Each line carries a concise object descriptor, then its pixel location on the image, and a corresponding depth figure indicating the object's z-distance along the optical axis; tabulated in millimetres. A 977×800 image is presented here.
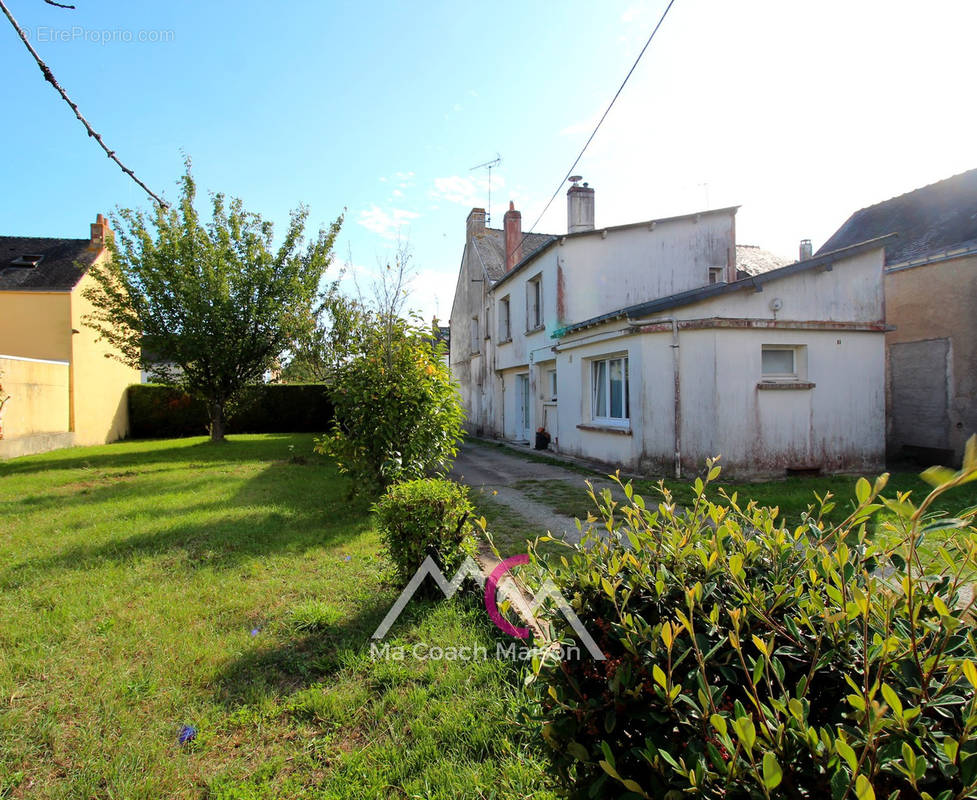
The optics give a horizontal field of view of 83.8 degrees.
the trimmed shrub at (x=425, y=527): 3971
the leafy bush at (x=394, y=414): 6559
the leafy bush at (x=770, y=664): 942
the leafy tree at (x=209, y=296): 15422
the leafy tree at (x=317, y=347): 14938
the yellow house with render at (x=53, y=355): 14930
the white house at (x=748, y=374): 8984
